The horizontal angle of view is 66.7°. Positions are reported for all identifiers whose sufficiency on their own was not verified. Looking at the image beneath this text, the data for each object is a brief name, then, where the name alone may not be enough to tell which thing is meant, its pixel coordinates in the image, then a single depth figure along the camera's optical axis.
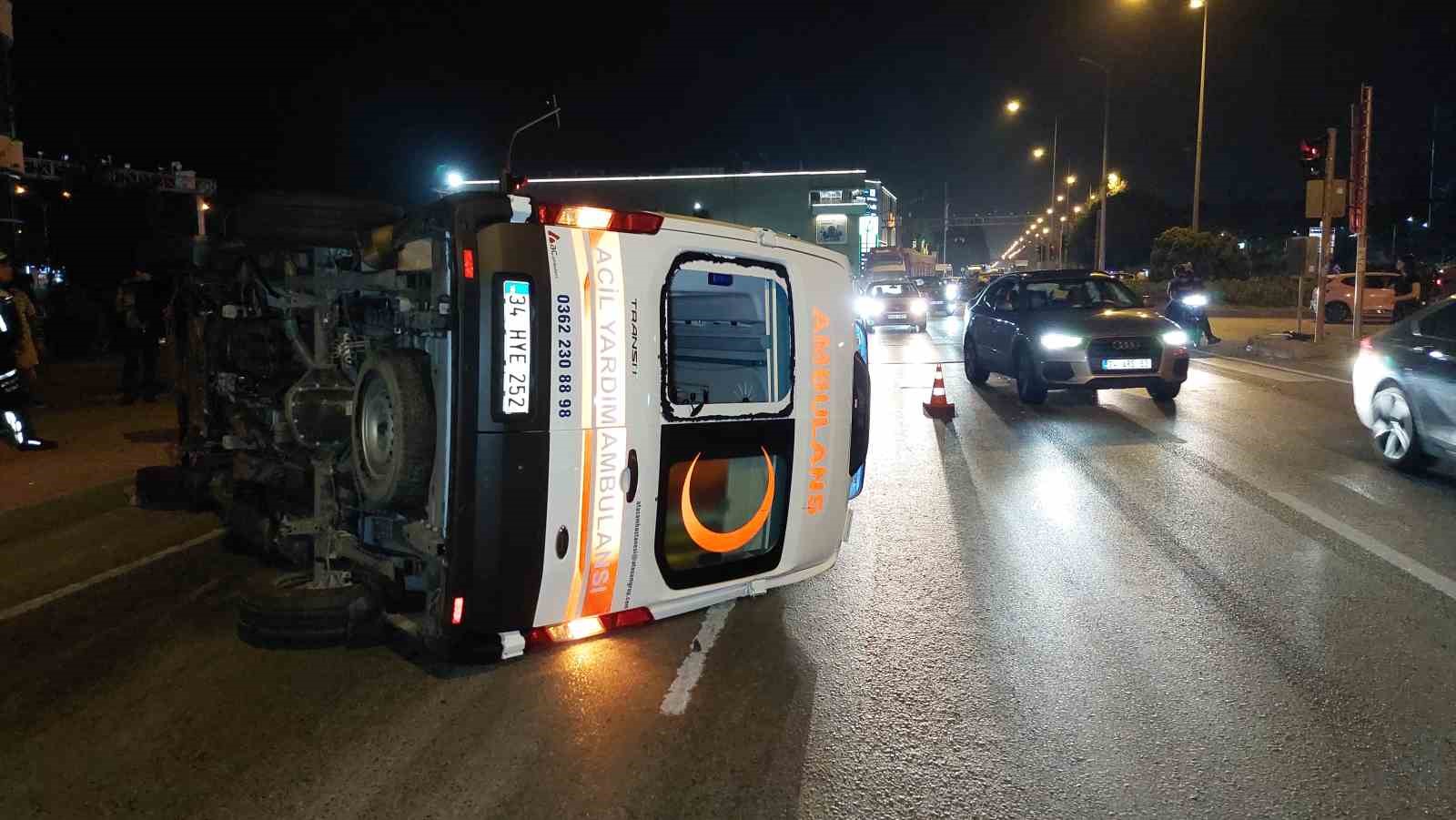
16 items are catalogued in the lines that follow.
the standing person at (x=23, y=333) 10.48
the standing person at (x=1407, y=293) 31.50
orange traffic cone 12.73
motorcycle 22.06
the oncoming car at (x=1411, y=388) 8.30
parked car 32.16
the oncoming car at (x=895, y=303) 31.30
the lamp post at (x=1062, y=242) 51.76
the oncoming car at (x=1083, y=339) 12.62
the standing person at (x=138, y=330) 13.35
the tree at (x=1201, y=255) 46.94
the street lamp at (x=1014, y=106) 39.69
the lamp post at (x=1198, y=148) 27.37
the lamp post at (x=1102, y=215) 37.25
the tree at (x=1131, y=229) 92.00
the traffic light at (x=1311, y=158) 21.34
